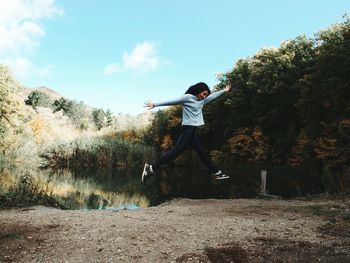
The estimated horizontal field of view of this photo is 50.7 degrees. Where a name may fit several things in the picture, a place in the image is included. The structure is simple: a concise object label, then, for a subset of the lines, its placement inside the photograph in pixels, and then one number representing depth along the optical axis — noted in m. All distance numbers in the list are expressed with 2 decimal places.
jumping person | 6.50
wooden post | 13.84
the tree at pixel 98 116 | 71.28
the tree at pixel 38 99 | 71.62
